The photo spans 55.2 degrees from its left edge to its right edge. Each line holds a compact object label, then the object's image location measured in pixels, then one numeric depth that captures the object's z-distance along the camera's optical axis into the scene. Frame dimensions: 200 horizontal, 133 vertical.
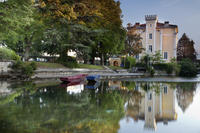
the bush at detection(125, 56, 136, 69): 43.66
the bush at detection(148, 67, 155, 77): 38.28
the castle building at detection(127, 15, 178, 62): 50.94
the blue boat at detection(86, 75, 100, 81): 19.81
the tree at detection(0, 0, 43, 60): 16.30
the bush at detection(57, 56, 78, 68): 27.12
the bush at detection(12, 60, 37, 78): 19.08
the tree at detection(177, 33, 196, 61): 66.88
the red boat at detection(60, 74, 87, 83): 17.78
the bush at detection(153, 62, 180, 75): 43.81
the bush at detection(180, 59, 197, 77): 44.94
